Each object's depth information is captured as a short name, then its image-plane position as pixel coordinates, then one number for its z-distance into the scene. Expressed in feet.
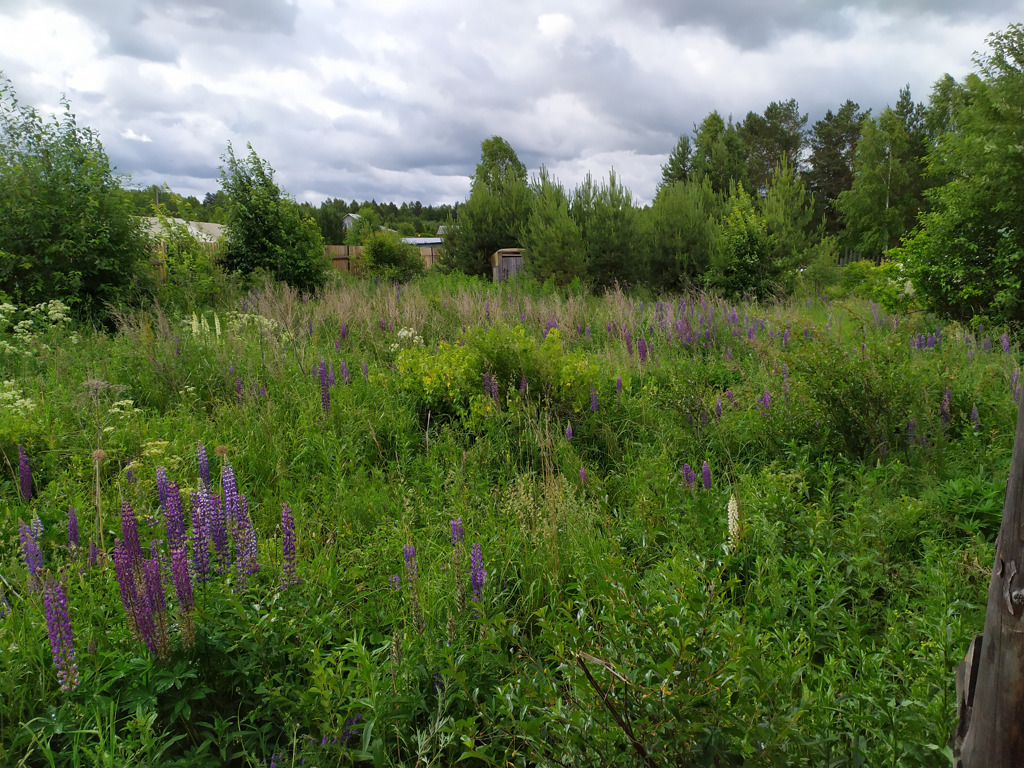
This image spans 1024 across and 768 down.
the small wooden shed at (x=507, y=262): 52.65
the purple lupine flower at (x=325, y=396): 15.11
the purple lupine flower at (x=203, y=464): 9.24
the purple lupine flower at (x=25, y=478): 10.69
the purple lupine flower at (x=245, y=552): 7.25
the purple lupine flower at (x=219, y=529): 7.46
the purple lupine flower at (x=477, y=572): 7.11
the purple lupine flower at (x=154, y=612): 5.85
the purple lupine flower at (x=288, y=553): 7.15
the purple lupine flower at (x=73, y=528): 7.57
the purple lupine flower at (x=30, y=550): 7.28
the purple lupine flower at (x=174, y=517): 6.93
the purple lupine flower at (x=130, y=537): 6.18
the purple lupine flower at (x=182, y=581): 5.99
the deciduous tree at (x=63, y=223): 28.27
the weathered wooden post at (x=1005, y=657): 3.47
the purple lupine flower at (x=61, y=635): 5.66
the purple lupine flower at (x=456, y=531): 8.29
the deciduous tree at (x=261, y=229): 39.27
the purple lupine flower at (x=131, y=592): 5.84
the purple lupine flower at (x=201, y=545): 6.77
